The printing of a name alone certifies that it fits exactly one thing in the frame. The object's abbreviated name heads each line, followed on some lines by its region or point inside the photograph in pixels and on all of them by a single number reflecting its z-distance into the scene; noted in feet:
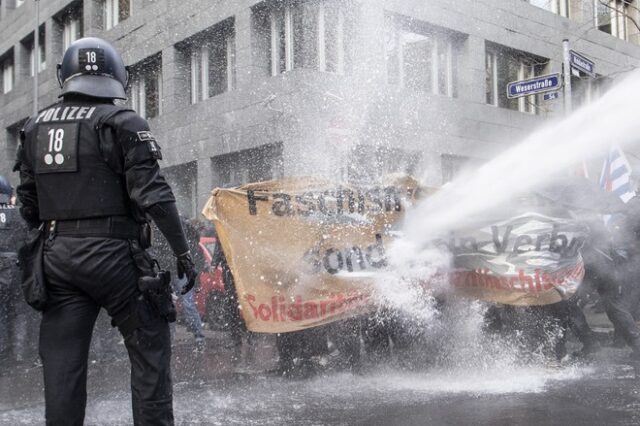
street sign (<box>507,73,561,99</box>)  36.96
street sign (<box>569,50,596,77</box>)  38.04
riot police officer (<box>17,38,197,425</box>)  9.79
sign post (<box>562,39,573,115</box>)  37.40
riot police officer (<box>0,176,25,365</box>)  22.50
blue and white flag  27.35
